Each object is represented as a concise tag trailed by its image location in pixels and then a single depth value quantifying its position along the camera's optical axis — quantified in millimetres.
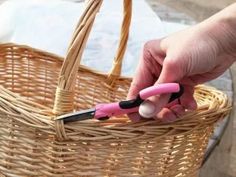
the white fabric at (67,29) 1239
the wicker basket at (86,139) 680
